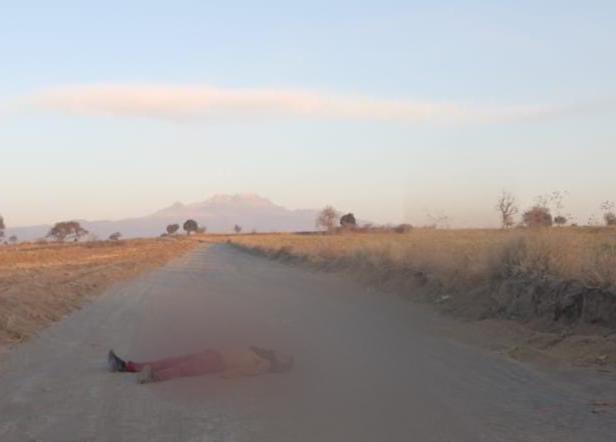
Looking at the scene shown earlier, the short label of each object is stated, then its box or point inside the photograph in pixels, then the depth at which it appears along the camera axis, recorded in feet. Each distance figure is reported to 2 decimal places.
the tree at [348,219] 532.89
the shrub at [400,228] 278.56
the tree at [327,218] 499.43
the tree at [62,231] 631.97
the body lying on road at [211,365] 33.22
